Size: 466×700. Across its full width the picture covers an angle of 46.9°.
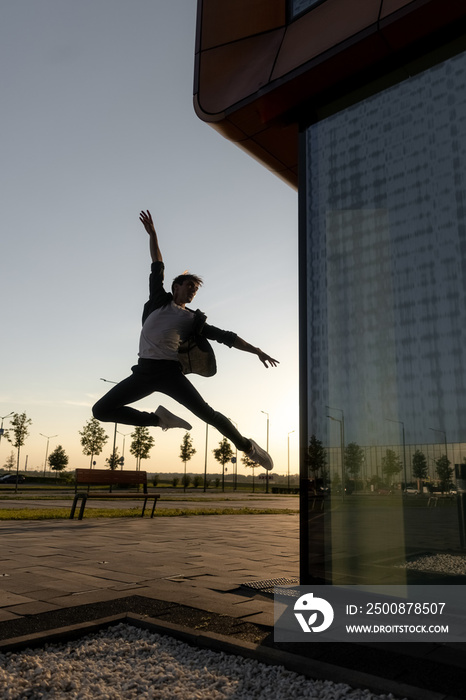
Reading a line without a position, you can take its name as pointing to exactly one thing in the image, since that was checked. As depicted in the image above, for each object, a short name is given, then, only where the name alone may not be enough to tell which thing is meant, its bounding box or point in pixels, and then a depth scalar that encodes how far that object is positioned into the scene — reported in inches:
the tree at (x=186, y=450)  2343.4
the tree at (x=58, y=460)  2554.1
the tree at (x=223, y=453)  2342.5
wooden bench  423.5
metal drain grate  178.7
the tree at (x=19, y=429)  1619.1
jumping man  165.6
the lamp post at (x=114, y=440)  1796.9
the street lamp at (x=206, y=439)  1885.3
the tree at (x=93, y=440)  1824.6
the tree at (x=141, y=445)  1941.4
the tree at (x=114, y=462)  2073.8
